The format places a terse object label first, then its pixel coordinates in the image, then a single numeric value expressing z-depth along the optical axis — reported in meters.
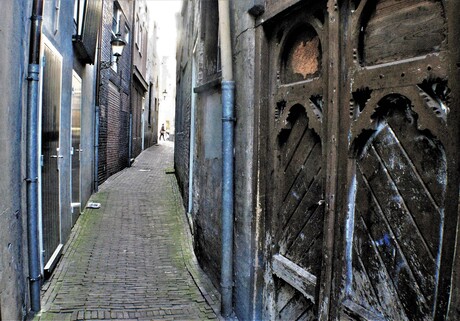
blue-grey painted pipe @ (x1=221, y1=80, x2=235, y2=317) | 4.13
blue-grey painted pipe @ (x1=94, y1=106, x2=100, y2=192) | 9.95
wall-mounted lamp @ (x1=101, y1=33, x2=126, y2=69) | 10.37
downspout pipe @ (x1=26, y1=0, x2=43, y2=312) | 3.82
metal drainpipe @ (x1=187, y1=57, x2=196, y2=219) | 7.31
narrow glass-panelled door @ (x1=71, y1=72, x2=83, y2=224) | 7.25
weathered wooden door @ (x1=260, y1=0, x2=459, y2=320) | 1.93
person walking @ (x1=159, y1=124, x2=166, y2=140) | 41.09
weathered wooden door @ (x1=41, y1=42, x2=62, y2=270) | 4.75
